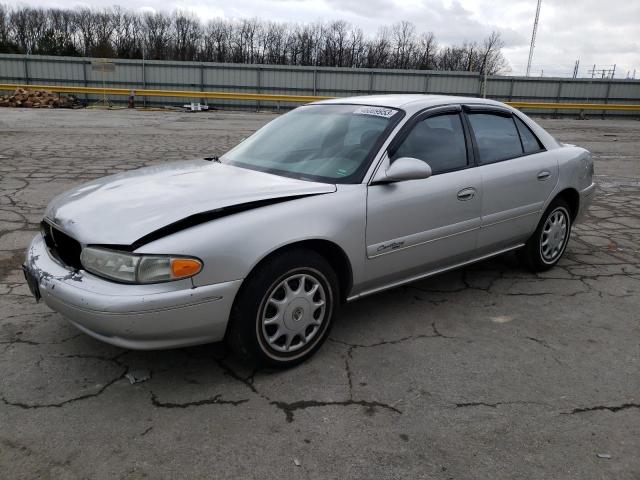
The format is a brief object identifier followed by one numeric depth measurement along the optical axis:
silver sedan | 2.41
